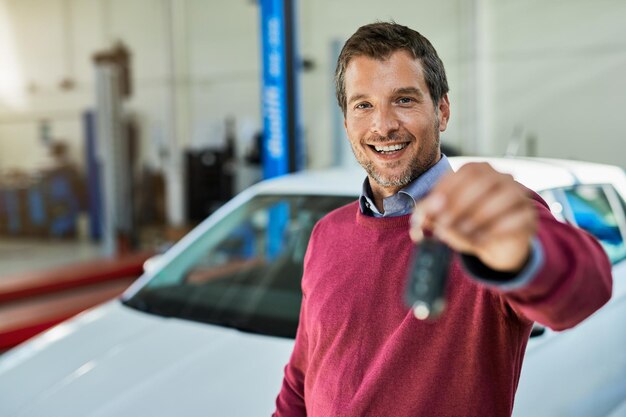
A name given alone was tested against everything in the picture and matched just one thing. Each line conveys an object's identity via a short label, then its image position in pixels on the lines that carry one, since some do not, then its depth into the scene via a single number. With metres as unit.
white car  1.91
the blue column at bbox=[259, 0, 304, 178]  4.46
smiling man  1.07
